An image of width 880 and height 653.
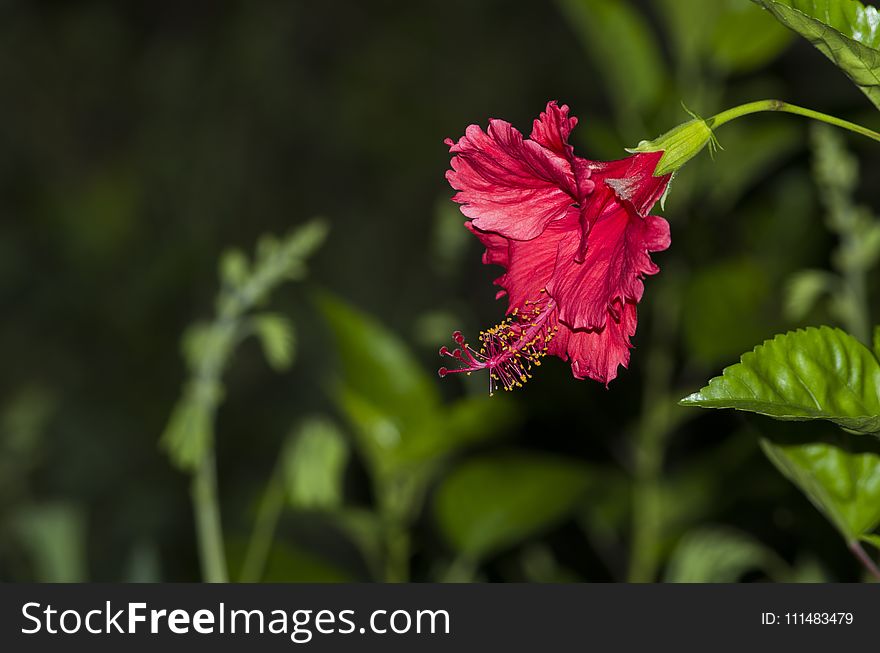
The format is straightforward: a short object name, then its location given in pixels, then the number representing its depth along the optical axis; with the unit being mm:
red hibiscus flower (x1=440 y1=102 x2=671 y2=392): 1397
